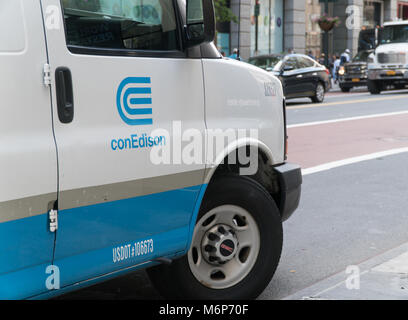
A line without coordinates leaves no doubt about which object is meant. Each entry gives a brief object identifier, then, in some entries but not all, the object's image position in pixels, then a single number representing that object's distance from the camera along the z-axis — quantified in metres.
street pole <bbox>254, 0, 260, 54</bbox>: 31.55
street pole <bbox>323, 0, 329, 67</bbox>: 37.69
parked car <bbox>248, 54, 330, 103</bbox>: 21.98
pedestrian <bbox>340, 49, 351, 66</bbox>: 34.47
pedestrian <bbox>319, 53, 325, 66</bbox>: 39.71
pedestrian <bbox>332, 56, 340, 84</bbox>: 35.08
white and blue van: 3.01
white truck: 27.03
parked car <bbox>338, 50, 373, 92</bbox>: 29.92
